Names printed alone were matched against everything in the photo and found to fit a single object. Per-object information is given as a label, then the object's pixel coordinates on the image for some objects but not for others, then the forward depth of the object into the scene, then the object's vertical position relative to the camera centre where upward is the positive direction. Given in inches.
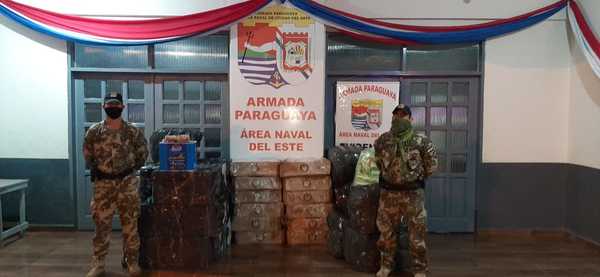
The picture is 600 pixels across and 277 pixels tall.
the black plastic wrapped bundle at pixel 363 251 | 163.9 -46.2
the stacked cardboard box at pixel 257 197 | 196.9 -31.1
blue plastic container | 165.0 -10.7
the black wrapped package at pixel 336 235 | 178.1 -43.9
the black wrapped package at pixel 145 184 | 172.4 -22.5
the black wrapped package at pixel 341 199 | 184.1 -30.0
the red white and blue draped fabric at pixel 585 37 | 187.2 +41.2
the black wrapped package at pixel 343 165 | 192.2 -15.9
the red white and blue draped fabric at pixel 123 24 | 201.6 +47.4
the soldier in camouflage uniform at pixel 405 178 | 149.7 -17.0
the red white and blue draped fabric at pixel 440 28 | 206.7 +47.6
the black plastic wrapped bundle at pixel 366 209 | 162.1 -29.7
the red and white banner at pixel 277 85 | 208.5 +20.4
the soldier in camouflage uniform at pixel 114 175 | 155.5 -17.1
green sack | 178.1 -17.1
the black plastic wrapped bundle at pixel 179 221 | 163.5 -35.0
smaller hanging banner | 215.2 +11.1
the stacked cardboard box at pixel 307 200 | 197.6 -32.5
